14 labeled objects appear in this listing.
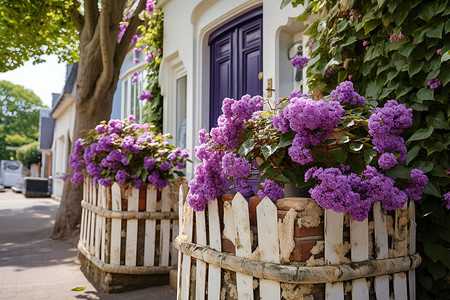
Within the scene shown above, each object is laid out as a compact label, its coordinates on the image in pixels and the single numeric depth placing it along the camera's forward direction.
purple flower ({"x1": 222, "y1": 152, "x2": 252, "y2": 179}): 2.18
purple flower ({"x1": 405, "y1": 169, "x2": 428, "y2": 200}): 2.21
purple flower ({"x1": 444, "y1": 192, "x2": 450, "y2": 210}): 2.51
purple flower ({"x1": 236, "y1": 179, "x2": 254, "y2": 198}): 2.48
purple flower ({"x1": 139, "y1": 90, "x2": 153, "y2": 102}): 7.84
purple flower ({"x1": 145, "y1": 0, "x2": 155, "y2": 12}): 7.58
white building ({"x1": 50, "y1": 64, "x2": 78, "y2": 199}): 19.28
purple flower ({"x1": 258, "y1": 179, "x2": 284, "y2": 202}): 2.17
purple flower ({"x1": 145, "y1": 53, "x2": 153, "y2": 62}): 7.89
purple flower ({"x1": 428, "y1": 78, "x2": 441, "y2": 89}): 2.61
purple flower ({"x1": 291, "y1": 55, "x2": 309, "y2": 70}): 3.51
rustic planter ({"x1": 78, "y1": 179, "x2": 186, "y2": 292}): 4.51
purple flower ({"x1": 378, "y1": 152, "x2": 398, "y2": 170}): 2.06
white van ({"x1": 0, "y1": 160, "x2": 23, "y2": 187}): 41.09
